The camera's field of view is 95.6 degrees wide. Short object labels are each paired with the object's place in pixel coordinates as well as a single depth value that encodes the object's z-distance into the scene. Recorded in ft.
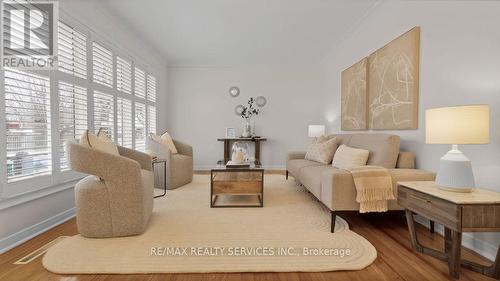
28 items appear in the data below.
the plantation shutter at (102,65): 9.86
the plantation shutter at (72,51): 7.93
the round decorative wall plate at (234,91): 18.51
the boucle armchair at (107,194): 5.94
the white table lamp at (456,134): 4.62
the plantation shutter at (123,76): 11.82
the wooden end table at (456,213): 4.35
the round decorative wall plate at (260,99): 18.57
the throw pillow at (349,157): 8.55
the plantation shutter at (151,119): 15.67
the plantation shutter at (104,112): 9.90
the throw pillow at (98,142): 6.34
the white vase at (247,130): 17.83
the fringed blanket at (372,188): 6.44
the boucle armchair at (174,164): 11.55
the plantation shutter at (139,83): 13.83
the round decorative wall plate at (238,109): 18.53
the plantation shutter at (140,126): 13.80
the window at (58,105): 6.20
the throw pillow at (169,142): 12.64
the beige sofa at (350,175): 6.59
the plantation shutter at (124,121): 11.74
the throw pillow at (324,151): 11.02
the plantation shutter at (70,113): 7.94
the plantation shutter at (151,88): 15.66
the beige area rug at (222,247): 5.00
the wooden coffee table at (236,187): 8.79
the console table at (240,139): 17.10
